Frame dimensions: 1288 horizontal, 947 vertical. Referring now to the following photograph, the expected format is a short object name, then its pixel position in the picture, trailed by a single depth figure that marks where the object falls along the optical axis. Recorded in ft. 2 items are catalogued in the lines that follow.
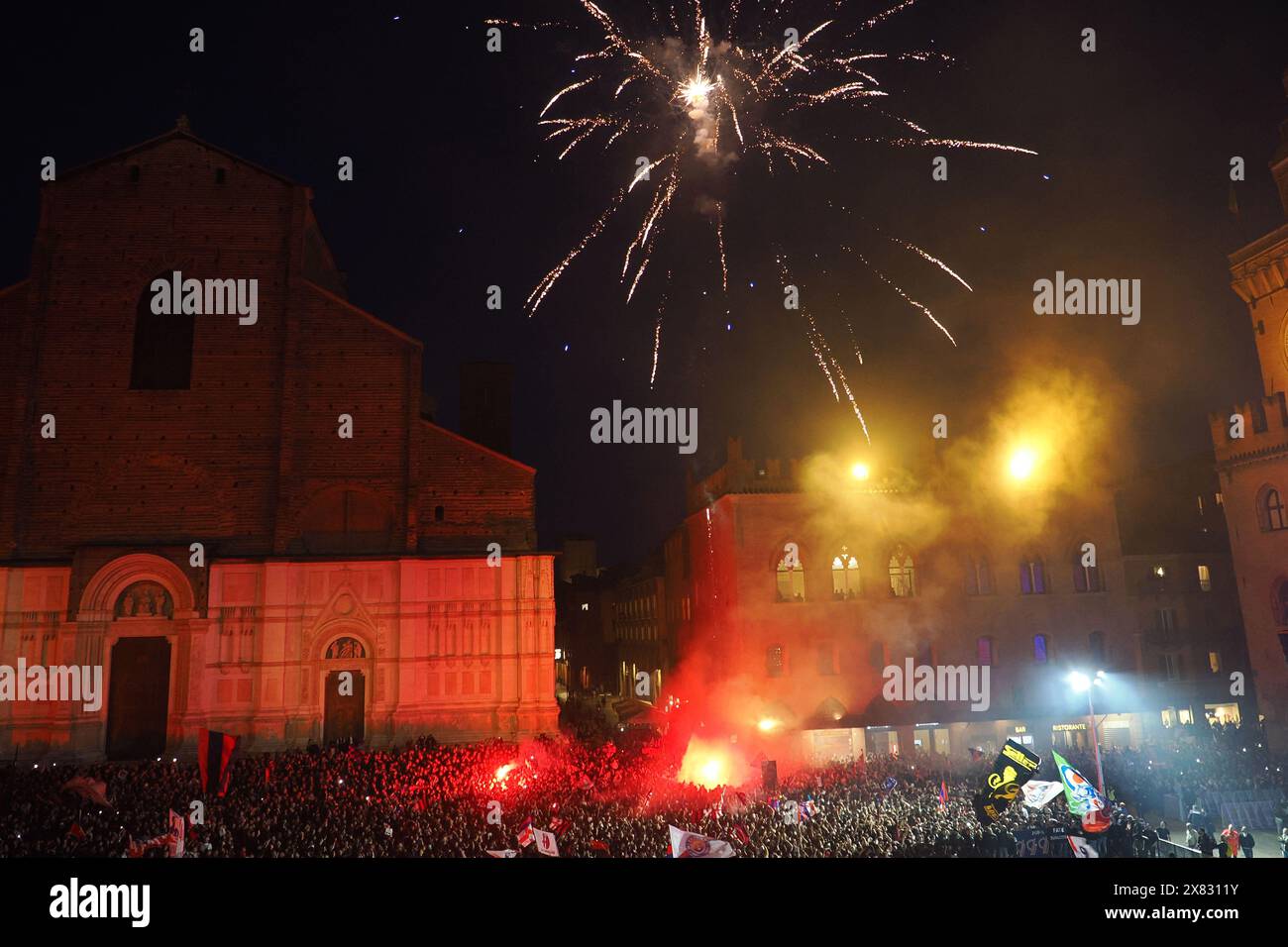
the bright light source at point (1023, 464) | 94.07
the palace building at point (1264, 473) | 89.15
